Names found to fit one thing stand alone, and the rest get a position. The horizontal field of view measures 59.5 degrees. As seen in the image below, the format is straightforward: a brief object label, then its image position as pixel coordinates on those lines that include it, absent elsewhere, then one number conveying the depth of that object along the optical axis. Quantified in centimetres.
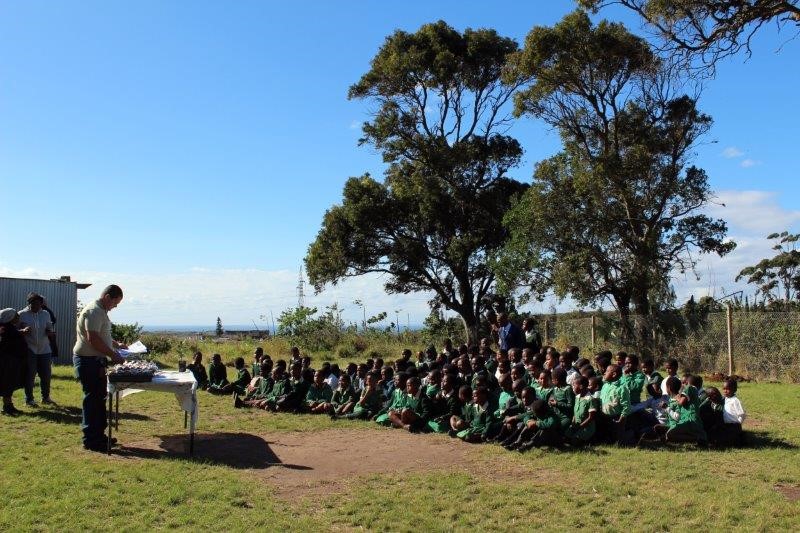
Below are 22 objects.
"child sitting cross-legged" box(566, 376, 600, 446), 767
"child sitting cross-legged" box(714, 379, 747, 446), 778
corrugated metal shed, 1792
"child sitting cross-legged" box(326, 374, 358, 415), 1023
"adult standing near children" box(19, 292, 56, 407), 989
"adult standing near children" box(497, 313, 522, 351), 1158
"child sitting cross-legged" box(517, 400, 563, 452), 755
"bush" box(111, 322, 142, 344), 2124
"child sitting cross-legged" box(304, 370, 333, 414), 1074
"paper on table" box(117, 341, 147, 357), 809
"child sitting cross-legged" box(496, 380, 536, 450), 775
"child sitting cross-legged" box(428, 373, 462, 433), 883
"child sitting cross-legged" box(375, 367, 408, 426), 950
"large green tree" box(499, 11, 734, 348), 1775
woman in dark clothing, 916
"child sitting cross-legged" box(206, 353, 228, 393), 1291
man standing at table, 719
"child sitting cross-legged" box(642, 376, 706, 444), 770
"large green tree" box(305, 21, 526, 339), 2355
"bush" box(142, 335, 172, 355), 2177
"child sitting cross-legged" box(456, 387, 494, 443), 810
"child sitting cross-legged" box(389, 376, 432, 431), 905
